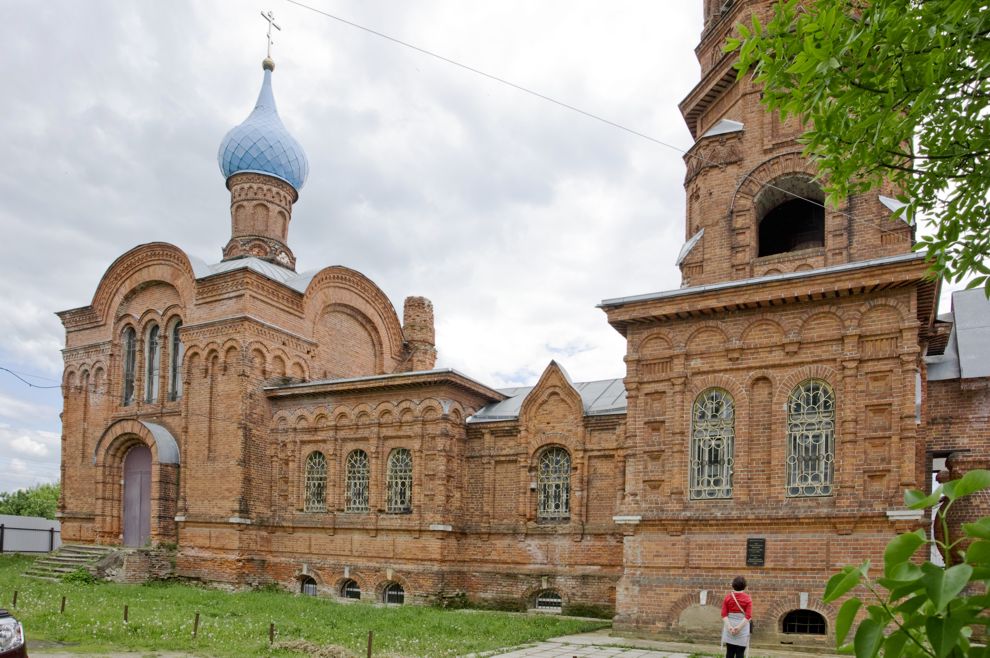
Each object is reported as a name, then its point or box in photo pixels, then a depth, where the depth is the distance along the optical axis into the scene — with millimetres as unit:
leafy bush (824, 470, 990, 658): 1519
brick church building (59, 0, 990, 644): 12023
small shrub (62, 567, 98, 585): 18438
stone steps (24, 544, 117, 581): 19188
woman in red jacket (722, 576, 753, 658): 8445
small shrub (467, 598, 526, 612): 16603
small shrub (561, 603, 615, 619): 15508
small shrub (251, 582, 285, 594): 18812
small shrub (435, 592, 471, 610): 16781
